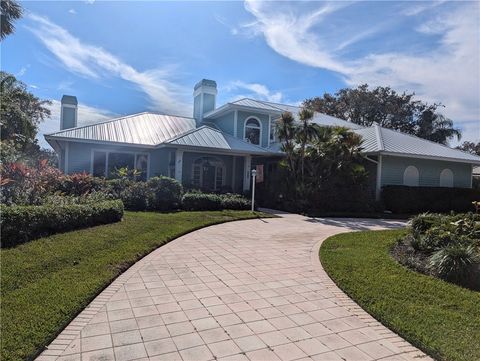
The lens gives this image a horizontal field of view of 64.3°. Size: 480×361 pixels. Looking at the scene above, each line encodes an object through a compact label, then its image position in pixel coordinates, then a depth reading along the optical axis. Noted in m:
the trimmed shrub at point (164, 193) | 14.43
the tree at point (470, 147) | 44.12
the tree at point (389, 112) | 37.47
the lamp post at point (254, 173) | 14.55
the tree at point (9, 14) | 11.20
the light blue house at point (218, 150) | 17.67
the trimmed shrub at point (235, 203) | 15.60
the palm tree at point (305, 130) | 16.25
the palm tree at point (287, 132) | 16.67
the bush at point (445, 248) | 5.90
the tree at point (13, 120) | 10.95
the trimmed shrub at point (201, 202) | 14.95
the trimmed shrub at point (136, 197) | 14.06
